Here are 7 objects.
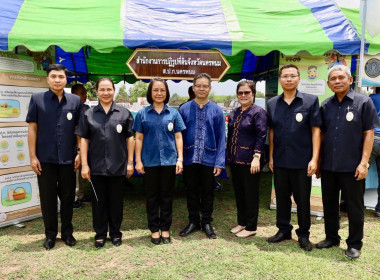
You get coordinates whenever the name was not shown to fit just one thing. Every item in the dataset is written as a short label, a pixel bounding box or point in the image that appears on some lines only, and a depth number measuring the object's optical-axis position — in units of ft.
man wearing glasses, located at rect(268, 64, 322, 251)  10.57
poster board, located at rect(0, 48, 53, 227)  12.89
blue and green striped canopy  13.23
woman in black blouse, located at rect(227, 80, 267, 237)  11.18
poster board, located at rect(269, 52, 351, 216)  14.66
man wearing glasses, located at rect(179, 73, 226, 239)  11.32
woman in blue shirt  10.83
